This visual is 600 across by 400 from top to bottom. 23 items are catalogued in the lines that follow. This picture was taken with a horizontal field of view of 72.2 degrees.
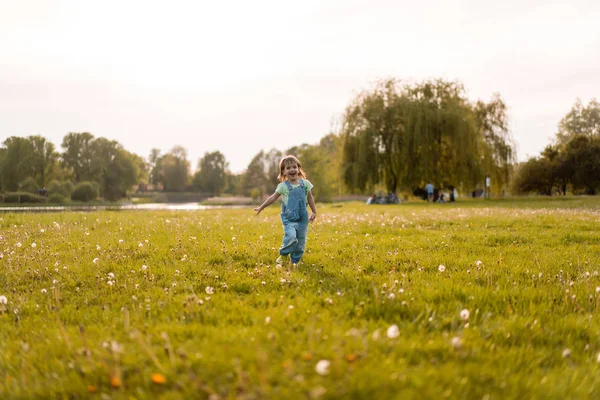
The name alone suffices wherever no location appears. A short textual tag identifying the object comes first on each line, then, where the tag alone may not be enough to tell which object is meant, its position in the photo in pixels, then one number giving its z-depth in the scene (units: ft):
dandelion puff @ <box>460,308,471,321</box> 11.61
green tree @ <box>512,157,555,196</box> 186.19
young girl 22.65
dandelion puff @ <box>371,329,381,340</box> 9.73
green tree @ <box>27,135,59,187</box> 207.72
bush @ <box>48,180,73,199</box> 187.52
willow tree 112.37
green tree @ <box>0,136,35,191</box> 176.04
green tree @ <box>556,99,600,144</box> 194.80
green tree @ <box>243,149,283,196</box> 280.51
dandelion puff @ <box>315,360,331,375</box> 7.52
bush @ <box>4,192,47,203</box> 161.38
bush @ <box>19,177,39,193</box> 180.55
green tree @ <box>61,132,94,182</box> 250.37
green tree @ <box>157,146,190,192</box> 355.97
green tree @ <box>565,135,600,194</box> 163.63
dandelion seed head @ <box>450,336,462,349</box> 9.55
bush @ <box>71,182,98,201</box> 195.83
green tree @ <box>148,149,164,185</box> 425.32
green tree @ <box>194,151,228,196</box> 388.57
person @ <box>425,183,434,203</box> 118.66
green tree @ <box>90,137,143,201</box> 254.88
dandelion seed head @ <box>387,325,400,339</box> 9.36
